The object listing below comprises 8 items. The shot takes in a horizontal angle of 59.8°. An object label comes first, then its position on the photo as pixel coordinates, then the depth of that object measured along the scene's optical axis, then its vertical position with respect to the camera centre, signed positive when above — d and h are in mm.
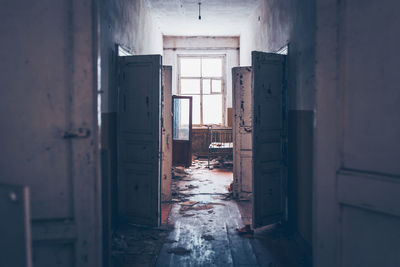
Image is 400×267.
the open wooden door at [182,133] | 7930 -271
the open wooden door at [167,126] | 5262 -71
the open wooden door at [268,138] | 3992 -193
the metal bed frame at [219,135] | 9898 -391
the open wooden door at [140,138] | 4070 -196
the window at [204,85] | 10266 +1075
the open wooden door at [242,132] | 5316 -166
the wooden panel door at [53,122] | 1673 -3
